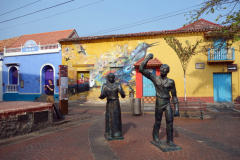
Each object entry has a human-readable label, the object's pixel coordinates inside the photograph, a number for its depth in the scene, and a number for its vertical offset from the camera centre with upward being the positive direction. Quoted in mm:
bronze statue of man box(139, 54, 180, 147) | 4394 -313
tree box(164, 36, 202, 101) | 9156 +1278
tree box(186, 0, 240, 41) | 7043 +2449
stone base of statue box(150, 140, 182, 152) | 4222 -1450
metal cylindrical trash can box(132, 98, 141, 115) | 9102 -1190
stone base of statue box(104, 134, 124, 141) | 5039 -1461
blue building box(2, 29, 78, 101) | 17734 +1406
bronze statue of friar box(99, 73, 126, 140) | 5090 -714
